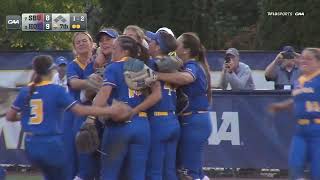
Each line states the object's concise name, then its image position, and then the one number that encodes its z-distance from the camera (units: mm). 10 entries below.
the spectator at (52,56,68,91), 21572
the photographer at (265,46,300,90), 28578
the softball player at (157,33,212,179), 19969
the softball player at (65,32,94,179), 20000
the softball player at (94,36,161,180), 17641
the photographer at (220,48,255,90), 28422
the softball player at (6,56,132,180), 16969
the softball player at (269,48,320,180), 19359
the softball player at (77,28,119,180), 19953
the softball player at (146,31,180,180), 18906
